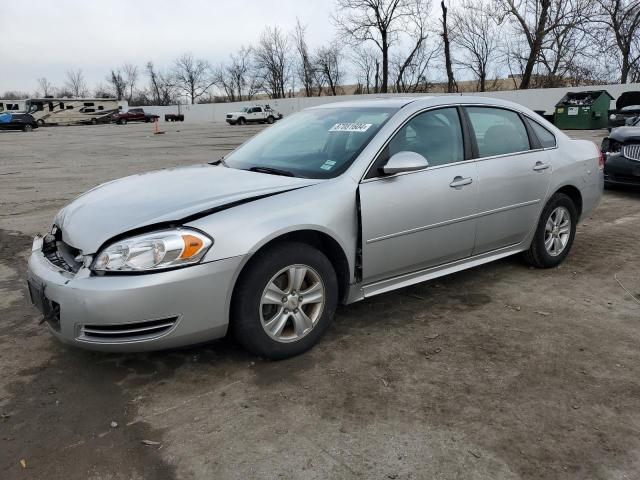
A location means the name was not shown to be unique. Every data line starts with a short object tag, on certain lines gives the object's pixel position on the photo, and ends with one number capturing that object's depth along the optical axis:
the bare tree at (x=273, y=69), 69.94
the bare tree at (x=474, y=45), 45.62
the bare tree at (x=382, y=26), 47.34
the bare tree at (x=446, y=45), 41.42
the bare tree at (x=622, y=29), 34.75
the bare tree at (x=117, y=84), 101.81
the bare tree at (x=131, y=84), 102.57
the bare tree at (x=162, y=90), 97.50
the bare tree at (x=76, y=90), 106.69
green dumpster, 24.62
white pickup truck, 48.66
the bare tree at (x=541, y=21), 34.81
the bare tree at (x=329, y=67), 64.44
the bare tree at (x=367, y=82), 55.16
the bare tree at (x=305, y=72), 63.78
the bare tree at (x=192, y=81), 93.75
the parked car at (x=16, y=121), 40.28
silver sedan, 2.75
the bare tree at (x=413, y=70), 50.71
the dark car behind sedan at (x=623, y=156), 8.24
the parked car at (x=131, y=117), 56.22
